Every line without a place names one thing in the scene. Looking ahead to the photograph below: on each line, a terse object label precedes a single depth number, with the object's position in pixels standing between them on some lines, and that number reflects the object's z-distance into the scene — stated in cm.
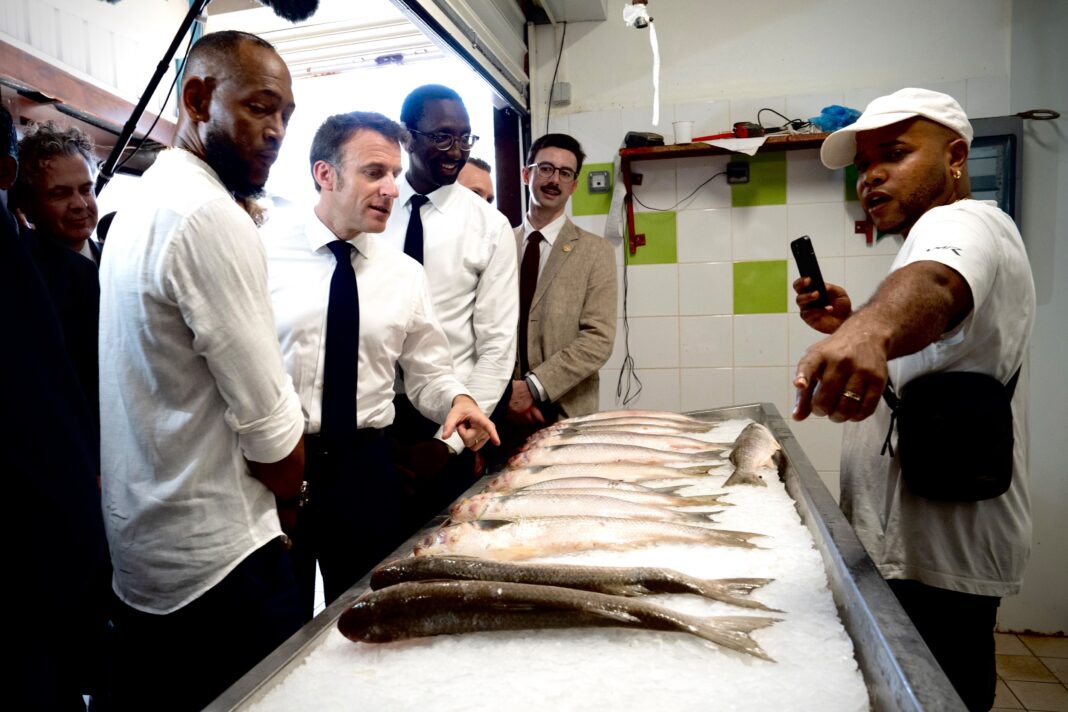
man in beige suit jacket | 325
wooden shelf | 407
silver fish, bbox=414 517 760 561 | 141
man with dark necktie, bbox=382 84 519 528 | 283
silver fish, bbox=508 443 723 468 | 212
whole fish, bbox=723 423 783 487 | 185
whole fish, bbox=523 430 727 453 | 225
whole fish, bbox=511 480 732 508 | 167
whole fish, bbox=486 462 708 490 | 195
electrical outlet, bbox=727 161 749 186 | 439
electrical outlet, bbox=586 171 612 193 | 459
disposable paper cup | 427
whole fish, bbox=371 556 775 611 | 117
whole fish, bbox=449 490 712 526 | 160
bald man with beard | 148
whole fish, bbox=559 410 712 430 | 270
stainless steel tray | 81
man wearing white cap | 142
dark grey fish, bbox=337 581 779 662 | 108
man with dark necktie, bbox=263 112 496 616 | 203
